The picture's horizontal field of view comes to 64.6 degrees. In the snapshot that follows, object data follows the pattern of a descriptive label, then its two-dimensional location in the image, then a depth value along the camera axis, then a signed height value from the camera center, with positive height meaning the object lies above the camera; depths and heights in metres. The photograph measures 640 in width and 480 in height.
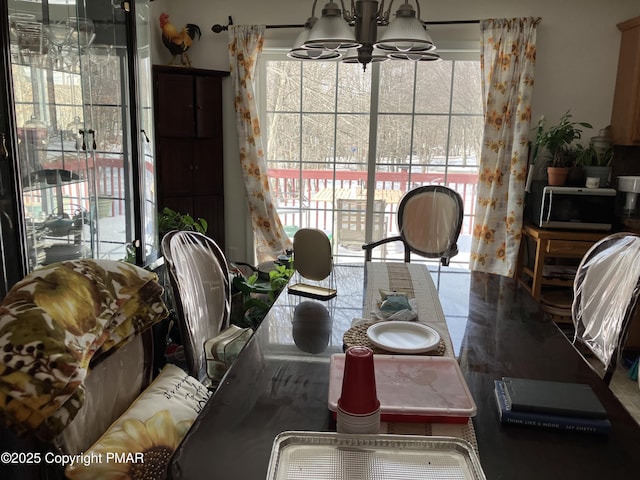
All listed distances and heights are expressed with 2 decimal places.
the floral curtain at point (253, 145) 3.61 +0.02
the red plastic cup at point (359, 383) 0.93 -0.42
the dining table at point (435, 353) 0.94 -0.56
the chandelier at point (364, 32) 1.51 +0.35
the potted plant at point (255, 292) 2.38 -0.71
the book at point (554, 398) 1.05 -0.52
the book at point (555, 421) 1.03 -0.54
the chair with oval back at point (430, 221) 2.93 -0.40
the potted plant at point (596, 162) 3.26 -0.03
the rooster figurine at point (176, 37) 3.53 +0.76
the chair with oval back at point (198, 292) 1.60 -0.50
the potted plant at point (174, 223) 3.09 -0.46
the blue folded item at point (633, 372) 2.87 -1.20
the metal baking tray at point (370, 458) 0.84 -0.53
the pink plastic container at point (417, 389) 1.05 -0.52
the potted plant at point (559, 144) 3.27 +0.07
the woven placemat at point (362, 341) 1.38 -0.53
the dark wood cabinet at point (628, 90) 3.16 +0.43
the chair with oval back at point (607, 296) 1.58 -0.47
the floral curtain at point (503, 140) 3.33 +0.10
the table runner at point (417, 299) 1.03 -0.54
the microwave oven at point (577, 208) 3.14 -0.32
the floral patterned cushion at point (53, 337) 0.90 -0.38
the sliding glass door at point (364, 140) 3.65 +0.08
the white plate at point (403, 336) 1.37 -0.52
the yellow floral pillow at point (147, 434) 1.06 -0.66
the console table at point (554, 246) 3.15 -0.56
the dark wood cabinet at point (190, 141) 3.48 +0.04
